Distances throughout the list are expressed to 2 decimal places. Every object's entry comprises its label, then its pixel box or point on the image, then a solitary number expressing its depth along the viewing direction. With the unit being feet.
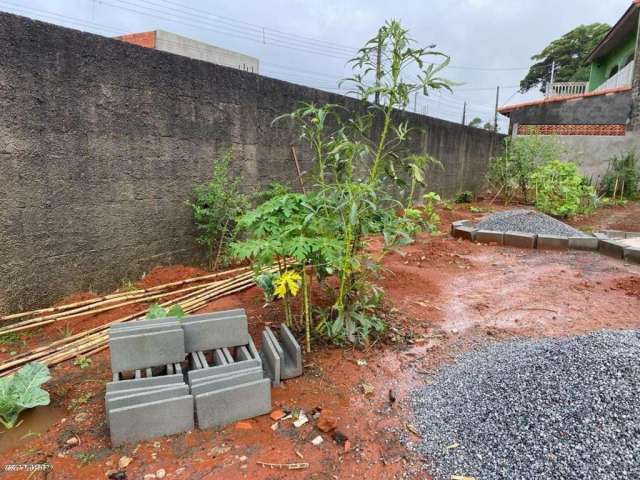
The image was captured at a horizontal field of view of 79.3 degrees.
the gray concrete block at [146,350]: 5.83
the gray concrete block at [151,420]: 5.05
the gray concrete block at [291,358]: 6.67
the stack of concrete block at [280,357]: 6.50
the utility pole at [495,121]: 42.81
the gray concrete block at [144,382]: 5.34
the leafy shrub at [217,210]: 11.44
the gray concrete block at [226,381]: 5.51
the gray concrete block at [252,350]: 6.52
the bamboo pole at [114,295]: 8.22
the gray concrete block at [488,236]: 17.06
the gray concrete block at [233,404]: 5.45
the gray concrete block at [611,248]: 14.76
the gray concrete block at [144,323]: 6.12
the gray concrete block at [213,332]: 6.48
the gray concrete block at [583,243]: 15.89
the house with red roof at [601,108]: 31.48
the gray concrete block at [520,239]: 16.39
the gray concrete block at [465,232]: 17.58
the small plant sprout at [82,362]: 6.97
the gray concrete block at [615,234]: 17.95
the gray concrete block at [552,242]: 16.12
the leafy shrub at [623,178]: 29.76
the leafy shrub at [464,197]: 28.86
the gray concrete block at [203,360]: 6.21
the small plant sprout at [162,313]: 7.30
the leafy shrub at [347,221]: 6.92
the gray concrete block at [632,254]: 14.07
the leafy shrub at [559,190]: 21.80
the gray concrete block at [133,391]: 5.20
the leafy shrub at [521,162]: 27.61
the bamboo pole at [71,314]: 7.95
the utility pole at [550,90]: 47.70
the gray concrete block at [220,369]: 5.70
